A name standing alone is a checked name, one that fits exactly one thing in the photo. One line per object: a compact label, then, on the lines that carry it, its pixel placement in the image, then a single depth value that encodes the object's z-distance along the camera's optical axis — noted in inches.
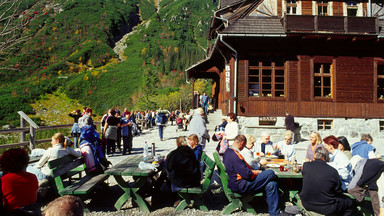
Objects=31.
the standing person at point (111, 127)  359.9
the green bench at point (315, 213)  150.9
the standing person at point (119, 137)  412.5
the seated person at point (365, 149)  196.7
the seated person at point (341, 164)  169.9
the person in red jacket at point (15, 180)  129.3
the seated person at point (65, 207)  68.0
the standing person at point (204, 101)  720.3
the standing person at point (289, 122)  502.0
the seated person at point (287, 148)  243.3
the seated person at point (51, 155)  187.3
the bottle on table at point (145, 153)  223.7
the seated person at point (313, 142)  219.8
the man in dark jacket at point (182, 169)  183.6
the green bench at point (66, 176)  163.5
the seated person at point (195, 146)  218.1
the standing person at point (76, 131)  363.3
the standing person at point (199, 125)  287.4
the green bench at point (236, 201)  176.6
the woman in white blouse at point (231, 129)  268.5
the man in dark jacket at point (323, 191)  145.6
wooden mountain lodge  536.4
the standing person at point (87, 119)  315.6
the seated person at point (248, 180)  172.7
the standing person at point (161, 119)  505.7
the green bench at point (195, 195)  180.1
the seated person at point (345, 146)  206.0
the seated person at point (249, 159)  192.4
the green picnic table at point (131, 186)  179.6
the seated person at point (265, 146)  252.4
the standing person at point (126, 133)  386.0
